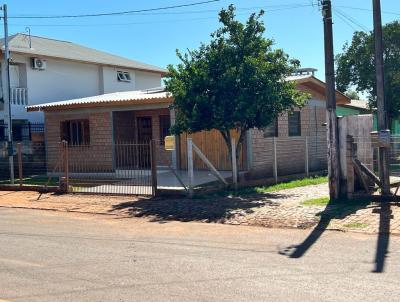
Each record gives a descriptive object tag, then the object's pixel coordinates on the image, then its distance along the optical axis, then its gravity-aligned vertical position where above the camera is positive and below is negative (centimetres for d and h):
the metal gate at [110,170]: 1482 -54
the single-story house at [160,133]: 1777 +70
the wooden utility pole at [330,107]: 1123 +83
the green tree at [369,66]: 2778 +439
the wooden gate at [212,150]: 1750 +0
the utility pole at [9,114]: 1706 +146
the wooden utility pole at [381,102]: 1103 +90
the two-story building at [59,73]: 2306 +405
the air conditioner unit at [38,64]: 2361 +417
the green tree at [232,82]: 1355 +175
